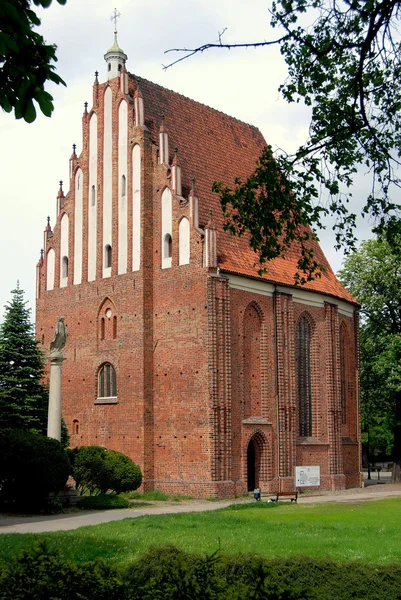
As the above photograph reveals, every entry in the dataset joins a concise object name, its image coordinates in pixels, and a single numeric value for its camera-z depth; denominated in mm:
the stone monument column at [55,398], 27000
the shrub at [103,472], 27547
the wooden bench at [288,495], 28953
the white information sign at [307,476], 34406
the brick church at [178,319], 31062
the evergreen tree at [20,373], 31016
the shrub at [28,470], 23328
